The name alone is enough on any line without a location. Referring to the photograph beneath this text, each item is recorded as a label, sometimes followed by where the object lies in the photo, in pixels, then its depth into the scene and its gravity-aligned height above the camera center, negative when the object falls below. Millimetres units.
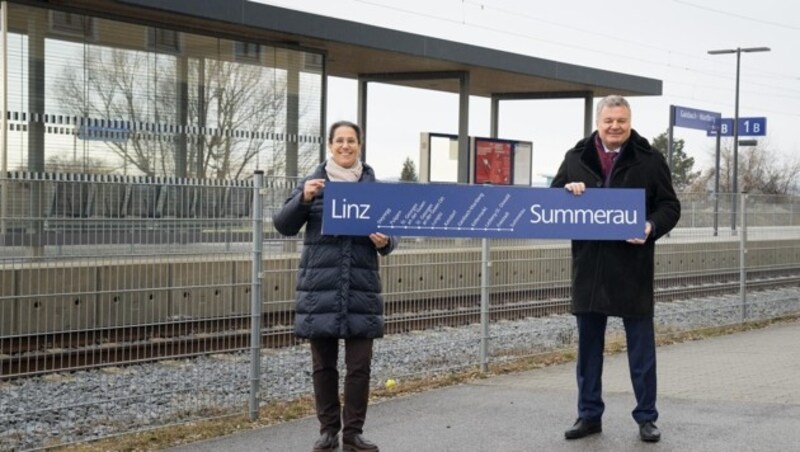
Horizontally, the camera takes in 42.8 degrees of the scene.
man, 6242 -416
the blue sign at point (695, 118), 31406 +2691
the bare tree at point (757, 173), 76625 +2487
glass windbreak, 14680 +1498
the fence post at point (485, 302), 8914 -905
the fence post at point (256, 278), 6984 -568
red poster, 24703 +919
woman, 5758 -576
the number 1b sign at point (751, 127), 36734 +2845
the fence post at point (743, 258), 12938 -706
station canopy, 16312 +2994
